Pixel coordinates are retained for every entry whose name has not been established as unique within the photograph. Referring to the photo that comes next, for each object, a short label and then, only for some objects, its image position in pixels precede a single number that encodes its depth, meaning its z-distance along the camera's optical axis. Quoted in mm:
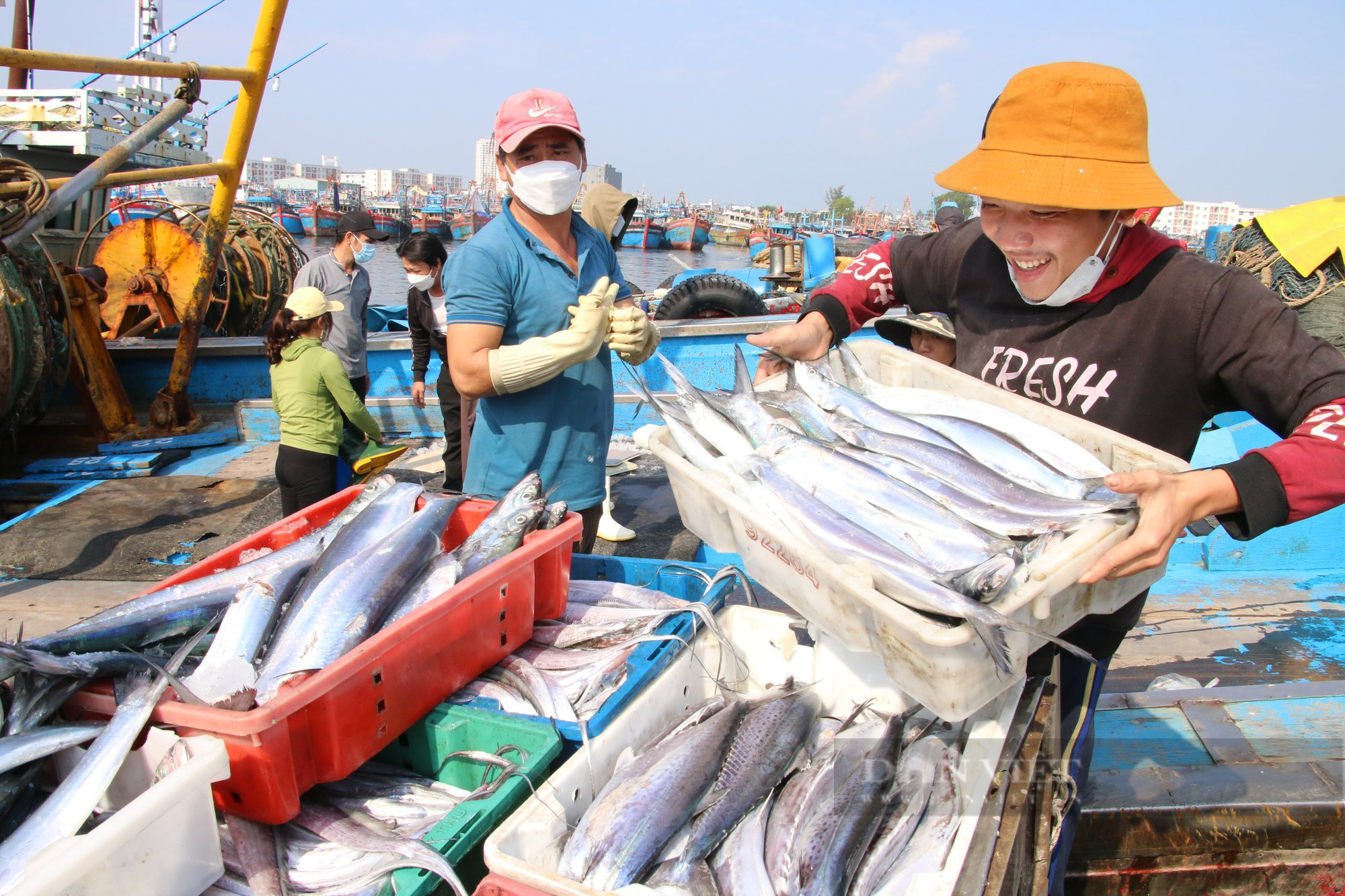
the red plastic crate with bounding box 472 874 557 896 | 1485
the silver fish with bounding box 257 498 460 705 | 1846
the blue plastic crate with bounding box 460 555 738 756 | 2029
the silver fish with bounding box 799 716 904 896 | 1708
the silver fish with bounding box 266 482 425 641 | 2082
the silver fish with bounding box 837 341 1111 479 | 1866
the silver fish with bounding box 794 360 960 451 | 2125
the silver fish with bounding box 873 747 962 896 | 1674
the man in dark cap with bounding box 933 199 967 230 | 9571
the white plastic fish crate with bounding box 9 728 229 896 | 1284
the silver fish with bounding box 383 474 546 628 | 2146
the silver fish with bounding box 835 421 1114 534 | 1702
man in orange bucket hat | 1544
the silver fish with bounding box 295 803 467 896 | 1546
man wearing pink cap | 2801
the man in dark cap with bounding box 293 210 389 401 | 7051
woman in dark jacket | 5707
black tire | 9250
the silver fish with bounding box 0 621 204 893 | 1465
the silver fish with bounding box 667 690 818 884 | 1842
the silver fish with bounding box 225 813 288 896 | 1598
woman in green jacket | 4938
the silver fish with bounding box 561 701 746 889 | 1688
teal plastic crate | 1656
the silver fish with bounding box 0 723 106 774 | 1547
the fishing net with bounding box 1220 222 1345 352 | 5520
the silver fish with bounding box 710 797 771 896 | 1727
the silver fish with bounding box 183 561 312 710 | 1737
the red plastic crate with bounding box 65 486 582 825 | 1615
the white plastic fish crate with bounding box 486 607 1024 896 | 1590
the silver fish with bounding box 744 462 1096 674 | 1399
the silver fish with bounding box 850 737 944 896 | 1735
